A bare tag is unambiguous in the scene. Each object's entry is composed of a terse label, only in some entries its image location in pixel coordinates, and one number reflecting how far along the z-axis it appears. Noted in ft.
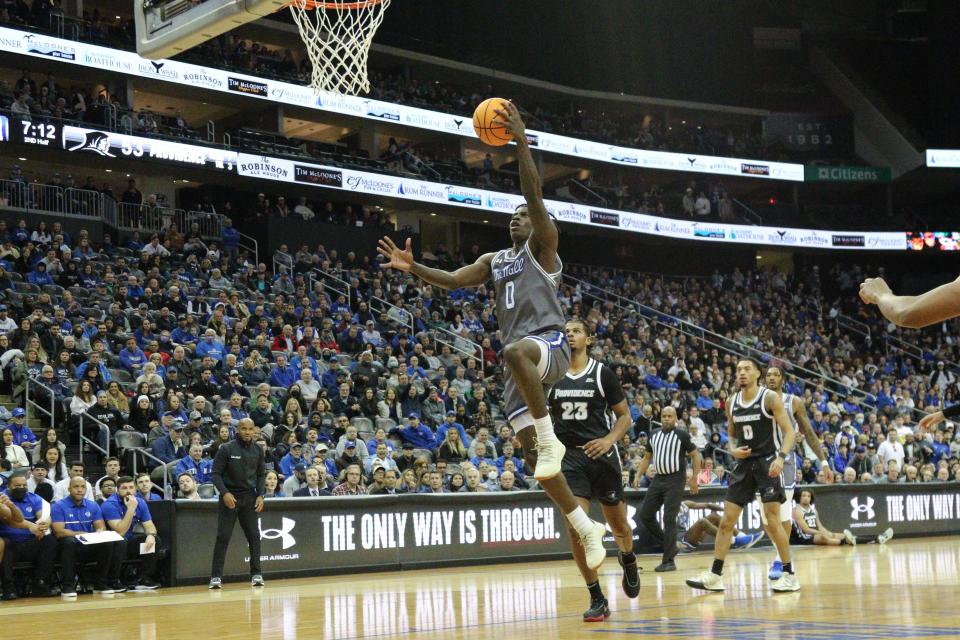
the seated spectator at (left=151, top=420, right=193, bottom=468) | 55.72
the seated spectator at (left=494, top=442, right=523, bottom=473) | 67.71
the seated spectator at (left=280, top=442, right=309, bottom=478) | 58.54
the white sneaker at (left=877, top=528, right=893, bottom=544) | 75.15
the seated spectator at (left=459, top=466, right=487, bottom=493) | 62.18
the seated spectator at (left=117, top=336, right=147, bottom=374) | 65.41
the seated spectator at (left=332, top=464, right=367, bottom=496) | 57.41
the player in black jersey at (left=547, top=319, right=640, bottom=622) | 32.83
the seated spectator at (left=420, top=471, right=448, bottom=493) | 60.64
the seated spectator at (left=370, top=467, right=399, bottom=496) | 58.34
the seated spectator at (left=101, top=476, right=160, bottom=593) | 47.29
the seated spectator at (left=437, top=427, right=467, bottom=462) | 67.56
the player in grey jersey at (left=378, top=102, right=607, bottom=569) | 25.99
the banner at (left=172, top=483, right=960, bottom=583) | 50.80
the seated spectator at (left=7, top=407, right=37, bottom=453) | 53.01
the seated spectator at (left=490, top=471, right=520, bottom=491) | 63.31
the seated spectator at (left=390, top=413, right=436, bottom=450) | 69.05
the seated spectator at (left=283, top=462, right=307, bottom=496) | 55.57
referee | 52.11
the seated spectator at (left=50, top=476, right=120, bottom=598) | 45.37
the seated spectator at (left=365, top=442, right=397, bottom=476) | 61.26
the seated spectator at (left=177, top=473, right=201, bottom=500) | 51.70
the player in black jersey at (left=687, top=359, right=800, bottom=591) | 39.55
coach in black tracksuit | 47.52
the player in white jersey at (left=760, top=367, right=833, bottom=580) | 41.70
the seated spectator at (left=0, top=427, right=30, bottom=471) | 50.42
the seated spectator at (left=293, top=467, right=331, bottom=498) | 55.31
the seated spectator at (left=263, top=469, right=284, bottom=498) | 54.39
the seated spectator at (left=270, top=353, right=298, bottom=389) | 70.59
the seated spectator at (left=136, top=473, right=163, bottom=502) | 49.73
